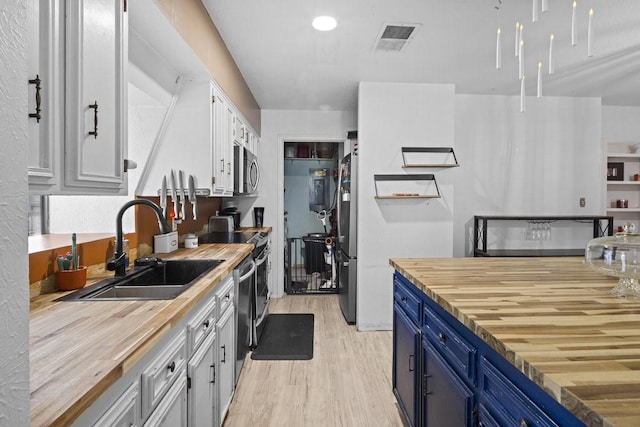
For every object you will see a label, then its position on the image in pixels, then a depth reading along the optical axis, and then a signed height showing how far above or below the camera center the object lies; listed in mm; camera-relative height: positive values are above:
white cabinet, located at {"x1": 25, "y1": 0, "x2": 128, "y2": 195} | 939 +335
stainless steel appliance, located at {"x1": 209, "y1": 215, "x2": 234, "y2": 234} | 3975 -194
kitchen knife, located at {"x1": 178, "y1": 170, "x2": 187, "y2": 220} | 2466 +152
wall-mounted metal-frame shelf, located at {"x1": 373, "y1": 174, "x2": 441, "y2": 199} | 3840 +258
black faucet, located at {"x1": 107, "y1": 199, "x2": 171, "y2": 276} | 1802 -124
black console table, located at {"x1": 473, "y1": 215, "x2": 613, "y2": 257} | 4141 -265
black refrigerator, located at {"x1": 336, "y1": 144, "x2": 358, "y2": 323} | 3896 -285
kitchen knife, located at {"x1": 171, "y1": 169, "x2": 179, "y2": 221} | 2379 +127
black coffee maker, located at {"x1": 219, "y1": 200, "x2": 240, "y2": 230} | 4327 -76
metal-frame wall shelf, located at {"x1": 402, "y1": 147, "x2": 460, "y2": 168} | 3816 +580
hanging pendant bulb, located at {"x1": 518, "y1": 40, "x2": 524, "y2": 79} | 2019 +884
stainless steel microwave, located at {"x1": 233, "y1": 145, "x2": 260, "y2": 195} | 3336 +374
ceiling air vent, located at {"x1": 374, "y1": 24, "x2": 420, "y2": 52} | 2619 +1346
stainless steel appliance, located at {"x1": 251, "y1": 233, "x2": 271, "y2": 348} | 3203 -813
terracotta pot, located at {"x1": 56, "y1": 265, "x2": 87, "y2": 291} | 1509 -317
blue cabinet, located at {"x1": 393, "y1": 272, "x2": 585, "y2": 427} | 907 -592
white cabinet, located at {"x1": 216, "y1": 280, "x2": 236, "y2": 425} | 1991 -854
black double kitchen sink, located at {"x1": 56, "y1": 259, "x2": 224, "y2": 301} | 1521 -385
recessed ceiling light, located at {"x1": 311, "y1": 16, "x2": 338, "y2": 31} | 2496 +1336
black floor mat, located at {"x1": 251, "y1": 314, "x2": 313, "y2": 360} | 3080 -1276
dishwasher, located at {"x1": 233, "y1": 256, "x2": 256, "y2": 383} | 2480 -744
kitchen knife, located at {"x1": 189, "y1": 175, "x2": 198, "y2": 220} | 2541 +120
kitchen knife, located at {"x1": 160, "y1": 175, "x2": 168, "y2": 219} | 2314 +81
